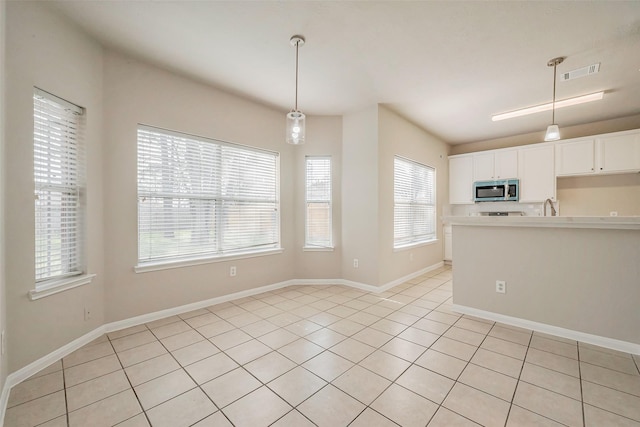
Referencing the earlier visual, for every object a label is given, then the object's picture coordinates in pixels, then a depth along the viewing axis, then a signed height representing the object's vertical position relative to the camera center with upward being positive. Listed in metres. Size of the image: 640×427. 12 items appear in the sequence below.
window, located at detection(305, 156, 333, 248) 4.40 +0.18
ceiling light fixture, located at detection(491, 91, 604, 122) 3.54 +1.58
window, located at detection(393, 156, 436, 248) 4.67 +0.19
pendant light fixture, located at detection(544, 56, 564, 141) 2.82 +0.96
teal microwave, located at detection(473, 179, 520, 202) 5.22 +0.45
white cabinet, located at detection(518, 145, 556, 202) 4.90 +0.74
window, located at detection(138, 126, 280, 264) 2.95 +0.20
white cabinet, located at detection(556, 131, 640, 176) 4.20 +0.98
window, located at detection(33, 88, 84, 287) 2.13 +0.24
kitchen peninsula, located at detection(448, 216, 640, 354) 2.34 -0.63
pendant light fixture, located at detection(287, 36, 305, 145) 2.51 +0.85
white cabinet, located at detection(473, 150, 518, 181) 5.30 +1.00
